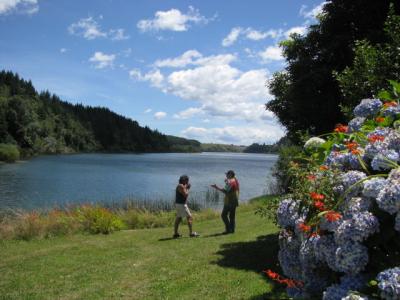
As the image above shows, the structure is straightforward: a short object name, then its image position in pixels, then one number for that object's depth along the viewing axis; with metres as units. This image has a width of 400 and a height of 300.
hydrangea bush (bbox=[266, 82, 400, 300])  3.09
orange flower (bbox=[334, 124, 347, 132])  4.62
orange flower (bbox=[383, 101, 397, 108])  4.28
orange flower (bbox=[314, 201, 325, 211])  3.49
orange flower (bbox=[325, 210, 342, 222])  3.25
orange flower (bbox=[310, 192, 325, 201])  3.49
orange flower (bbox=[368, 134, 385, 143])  3.64
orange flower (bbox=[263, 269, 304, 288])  3.69
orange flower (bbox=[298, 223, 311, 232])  3.47
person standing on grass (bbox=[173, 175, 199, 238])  13.44
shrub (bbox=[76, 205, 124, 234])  15.07
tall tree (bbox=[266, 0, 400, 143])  10.72
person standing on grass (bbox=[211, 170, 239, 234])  13.44
